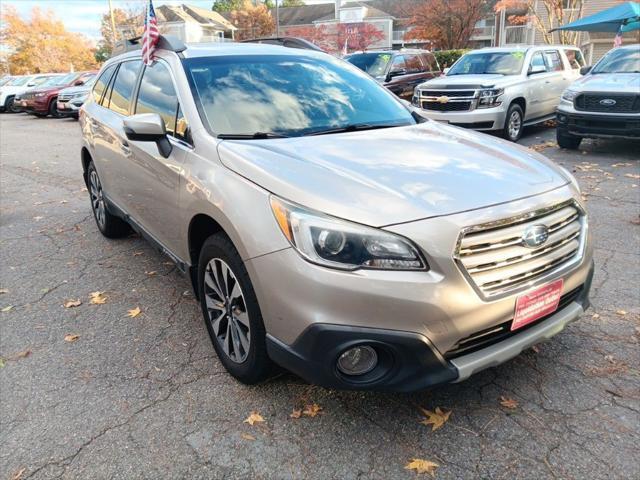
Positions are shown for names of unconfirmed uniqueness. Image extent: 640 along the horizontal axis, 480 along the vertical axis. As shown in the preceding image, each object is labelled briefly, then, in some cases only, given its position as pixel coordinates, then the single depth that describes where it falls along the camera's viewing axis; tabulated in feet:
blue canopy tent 51.98
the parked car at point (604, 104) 25.75
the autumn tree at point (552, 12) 65.77
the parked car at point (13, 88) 83.51
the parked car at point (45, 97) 67.82
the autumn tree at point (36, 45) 159.63
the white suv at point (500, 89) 30.99
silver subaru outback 6.89
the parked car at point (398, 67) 43.55
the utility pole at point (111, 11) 124.98
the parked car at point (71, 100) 58.85
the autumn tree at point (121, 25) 156.27
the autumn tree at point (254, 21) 183.32
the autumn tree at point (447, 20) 99.25
